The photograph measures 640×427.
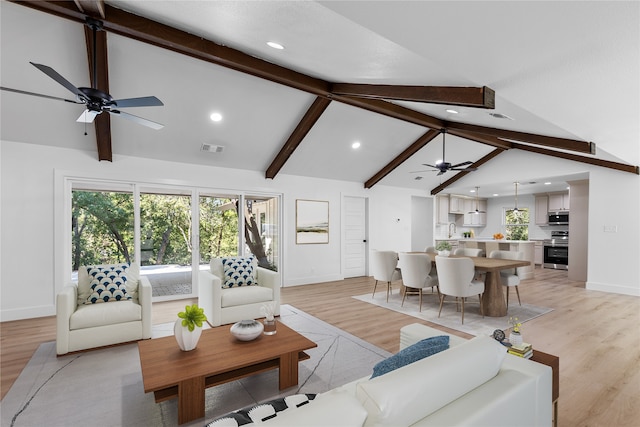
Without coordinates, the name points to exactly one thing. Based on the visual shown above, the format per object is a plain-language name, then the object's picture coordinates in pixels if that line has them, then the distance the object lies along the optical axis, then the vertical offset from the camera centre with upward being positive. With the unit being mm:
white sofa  949 -654
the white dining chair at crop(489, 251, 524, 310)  4629 -933
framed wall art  6625 -239
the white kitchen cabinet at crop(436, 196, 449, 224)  9484 +76
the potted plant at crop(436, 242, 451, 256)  6845 -786
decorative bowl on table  2494 -974
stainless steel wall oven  8492 -1056
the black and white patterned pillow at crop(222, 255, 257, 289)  4230 -859
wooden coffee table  1988 -1064
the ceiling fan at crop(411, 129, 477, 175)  5238 +757
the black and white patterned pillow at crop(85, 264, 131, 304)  3406 -841
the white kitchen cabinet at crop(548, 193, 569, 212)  8711 +302
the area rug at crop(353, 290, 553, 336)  3901 -1445
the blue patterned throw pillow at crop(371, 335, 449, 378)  1384 -656
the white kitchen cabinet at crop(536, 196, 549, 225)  9109 +73
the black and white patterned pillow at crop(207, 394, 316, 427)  1438 -994
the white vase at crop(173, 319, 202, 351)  2309 -946
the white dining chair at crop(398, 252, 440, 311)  4512 -864
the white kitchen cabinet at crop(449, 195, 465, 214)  9773 +237
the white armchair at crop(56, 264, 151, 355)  3016 -1125
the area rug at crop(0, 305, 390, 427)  2096 -1406
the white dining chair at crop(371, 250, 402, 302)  5125 -905
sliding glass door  4805 -328
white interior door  7543 -635
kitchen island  7531 -864
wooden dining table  4355 -1160
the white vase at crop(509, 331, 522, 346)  1975 -808
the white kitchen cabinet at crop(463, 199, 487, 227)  10367 -107
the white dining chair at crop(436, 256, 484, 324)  3975 -856
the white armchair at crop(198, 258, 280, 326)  3832 -1116
